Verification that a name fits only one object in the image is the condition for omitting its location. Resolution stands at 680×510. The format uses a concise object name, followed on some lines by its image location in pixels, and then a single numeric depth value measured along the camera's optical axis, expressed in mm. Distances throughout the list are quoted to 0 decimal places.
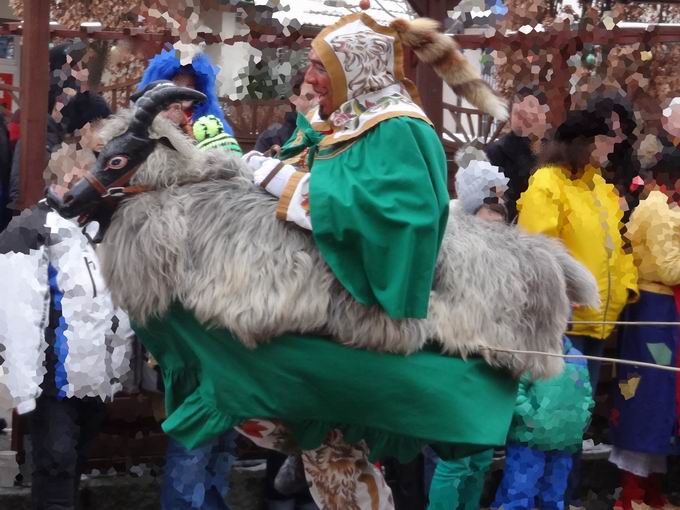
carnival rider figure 3730
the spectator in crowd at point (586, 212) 6129
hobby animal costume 3754
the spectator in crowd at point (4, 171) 6633
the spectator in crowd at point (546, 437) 5648
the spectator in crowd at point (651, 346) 6543
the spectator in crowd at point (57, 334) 5191
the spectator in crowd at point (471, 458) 5574
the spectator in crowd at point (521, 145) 6547
